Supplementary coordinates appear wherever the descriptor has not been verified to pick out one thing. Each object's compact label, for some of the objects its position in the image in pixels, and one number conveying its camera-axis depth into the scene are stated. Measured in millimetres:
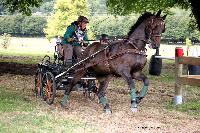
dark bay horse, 12000
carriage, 13188
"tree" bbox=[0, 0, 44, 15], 33425
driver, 13484
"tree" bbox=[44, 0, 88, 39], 72125
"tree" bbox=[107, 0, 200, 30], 34469
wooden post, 13844
